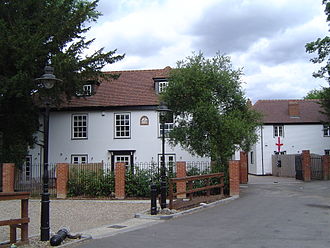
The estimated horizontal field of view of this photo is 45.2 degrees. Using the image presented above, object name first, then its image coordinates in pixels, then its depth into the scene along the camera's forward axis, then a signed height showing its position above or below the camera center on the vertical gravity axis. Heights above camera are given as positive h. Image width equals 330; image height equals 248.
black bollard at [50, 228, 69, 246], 8.89 -1.90
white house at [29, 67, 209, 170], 28.66 +1.75
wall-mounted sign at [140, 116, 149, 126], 28.75 +2.31
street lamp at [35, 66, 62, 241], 9.34 -0.52
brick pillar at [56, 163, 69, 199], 20.12 -1.35
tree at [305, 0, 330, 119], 29.83 +7.55
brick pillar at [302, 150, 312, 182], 28.94 -1.08
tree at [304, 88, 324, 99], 72.31 +10.60
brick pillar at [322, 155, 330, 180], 29.81 -1.20
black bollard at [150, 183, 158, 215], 13.08 -1.53
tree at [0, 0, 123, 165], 21.88 +5.60
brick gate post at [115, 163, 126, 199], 19.45 -1.38
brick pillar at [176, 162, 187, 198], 19.41 -1.01
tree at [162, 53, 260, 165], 19.45 +2.34
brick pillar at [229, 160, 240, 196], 19.33 -1.22
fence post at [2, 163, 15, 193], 20.94 -1.21
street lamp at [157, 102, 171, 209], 14.07 -1.47
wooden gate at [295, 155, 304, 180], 30.22 -1.22
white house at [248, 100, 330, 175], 40.09 +1.59
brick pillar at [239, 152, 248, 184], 28.53 -1.24
